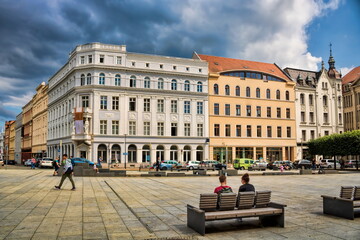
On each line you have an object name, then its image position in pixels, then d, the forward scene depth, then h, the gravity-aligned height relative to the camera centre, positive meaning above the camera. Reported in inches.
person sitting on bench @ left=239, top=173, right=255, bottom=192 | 377.4 -42.6
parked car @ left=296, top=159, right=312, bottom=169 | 2106.3 -101.8
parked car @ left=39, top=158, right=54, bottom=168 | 1923.1 -78.9
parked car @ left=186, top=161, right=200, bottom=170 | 1883.6 -89.1
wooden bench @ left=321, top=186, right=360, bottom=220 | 383.6 -65.1
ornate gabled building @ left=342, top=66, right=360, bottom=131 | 2770.7 +365.4
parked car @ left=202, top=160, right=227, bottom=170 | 1806.1 -86.9
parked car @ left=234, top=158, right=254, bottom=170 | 1969.7 -92.5
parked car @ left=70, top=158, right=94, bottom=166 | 1743.4 -57.6
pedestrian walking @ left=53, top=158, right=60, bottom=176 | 1176.1 -65.4
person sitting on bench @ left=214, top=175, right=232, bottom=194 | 365.8 -43.3
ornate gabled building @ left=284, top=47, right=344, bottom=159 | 2655.0 +342.9
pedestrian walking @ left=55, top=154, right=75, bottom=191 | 659.4 -39.3
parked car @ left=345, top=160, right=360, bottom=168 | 2293.9 -112.9
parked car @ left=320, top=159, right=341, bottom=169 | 2244.6 -105.0
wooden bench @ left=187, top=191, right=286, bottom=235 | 320.5 -61.5
